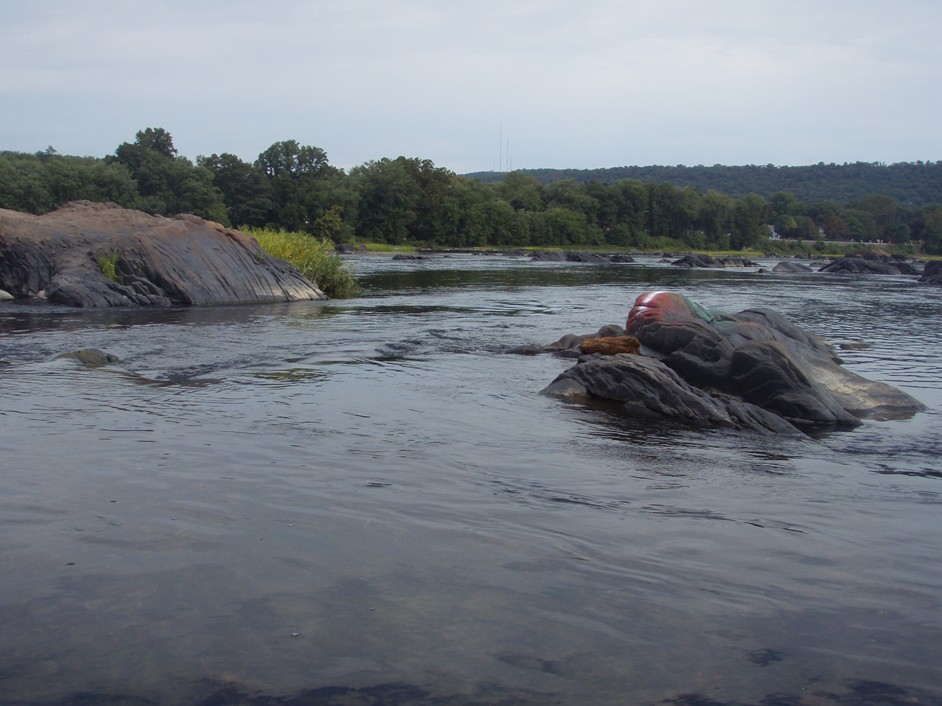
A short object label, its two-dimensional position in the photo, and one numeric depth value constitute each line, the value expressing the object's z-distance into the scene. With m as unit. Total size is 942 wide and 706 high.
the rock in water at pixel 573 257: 83.38
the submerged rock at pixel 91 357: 14.30
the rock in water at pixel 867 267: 70.31
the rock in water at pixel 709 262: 78.06
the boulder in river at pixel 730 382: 12.00
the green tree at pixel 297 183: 102.50
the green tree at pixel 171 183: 91.56
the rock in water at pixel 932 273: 56.55
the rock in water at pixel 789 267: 69.98
